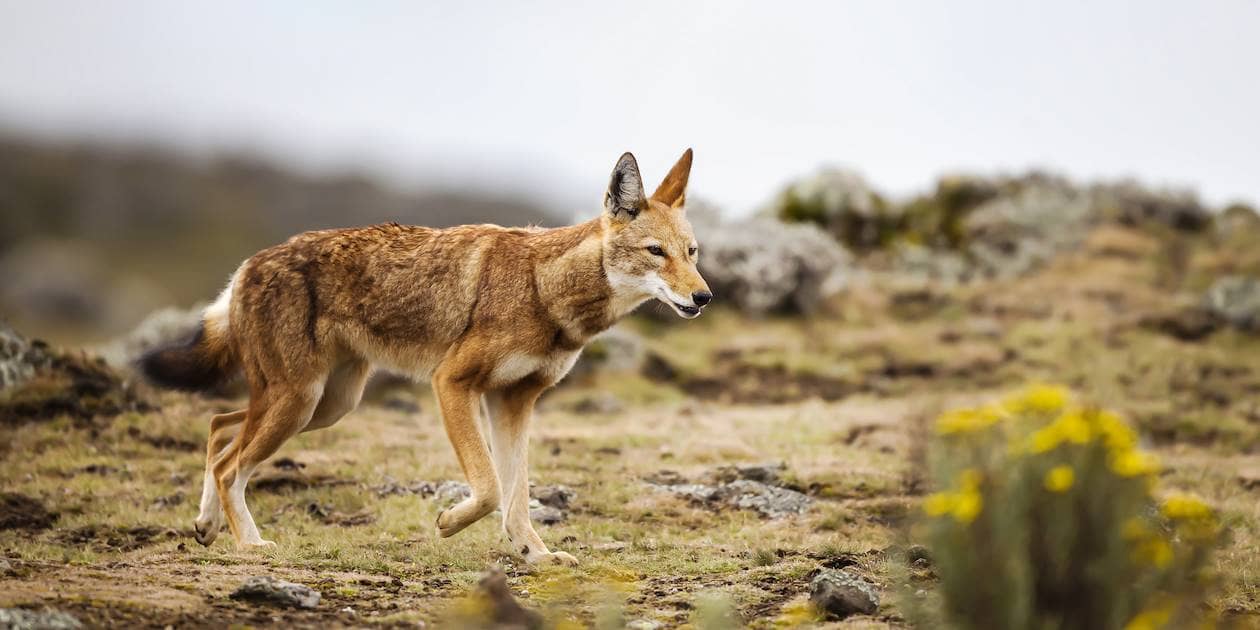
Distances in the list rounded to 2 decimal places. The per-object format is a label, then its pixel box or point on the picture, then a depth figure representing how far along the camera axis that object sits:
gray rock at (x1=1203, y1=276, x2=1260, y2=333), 45.56
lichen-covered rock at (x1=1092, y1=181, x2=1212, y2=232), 67.25
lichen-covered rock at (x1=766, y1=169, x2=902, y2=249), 62.91
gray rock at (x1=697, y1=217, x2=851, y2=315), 49.91
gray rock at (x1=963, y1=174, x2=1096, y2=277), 61.19
